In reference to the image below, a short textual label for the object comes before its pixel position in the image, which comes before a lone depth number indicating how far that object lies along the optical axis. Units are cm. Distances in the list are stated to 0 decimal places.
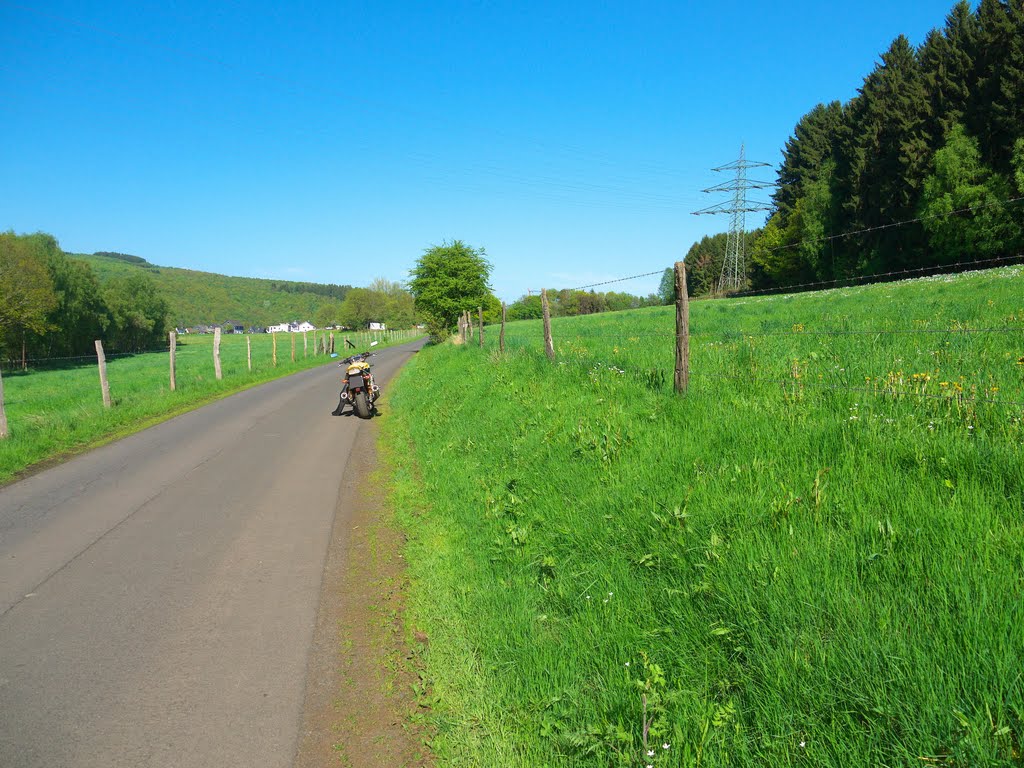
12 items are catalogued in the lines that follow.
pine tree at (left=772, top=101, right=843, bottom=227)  6100
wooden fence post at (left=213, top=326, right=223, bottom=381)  2065
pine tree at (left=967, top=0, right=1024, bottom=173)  3216
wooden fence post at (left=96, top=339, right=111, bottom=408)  1376
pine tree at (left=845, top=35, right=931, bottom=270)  3856
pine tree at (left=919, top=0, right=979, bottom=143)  3528
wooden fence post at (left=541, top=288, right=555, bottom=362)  1051
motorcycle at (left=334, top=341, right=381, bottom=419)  1309
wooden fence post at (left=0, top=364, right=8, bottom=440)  1027
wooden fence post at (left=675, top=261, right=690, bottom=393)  616
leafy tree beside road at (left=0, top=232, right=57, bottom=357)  4684
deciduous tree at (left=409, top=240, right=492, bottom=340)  3575
